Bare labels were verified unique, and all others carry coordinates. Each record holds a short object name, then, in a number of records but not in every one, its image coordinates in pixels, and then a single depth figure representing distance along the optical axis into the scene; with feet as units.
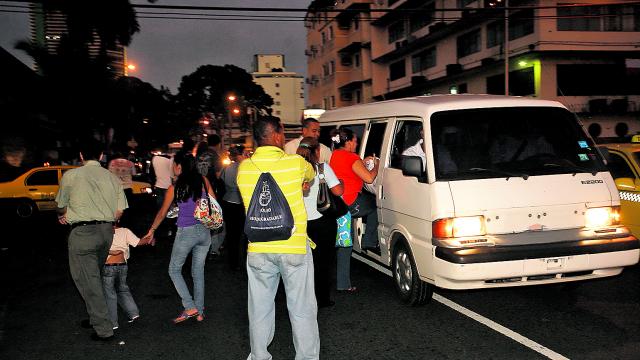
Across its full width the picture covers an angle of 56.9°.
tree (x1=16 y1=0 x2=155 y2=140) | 104.42
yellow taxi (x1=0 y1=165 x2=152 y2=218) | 48.83
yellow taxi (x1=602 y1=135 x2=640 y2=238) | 24.11
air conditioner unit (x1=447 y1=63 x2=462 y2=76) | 113.91
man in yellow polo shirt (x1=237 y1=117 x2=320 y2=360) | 12.76
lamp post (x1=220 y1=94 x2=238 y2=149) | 210.38
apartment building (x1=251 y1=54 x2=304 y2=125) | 433.07
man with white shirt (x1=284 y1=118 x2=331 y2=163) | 22.14
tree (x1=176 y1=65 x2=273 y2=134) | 223.92
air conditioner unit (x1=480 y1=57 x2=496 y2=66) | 103.09
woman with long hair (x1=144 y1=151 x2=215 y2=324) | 18.25
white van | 17.22
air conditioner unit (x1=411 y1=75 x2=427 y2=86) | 127.95
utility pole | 89.51
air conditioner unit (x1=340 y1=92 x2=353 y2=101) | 180.33
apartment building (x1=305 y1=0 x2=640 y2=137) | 94.12
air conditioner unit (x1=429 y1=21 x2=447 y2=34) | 116.16
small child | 18.53
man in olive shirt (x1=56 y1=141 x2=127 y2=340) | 17.17
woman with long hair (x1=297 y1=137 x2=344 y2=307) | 18.54
